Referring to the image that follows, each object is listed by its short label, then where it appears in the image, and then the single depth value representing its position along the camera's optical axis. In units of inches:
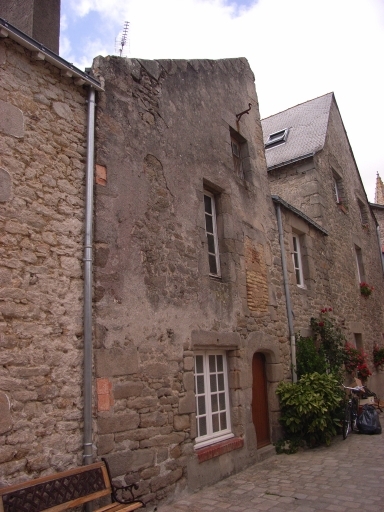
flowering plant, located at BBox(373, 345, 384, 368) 503.2
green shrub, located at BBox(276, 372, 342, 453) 276.5
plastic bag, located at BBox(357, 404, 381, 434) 314.0
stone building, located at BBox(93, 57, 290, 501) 184.7
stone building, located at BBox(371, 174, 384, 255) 780.6
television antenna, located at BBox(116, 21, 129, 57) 290.6
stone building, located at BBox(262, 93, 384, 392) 381.4
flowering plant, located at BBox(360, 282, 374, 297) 507.8
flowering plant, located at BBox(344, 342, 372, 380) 396.3
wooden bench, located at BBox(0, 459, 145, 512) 130.6
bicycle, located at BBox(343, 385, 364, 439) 303.1
